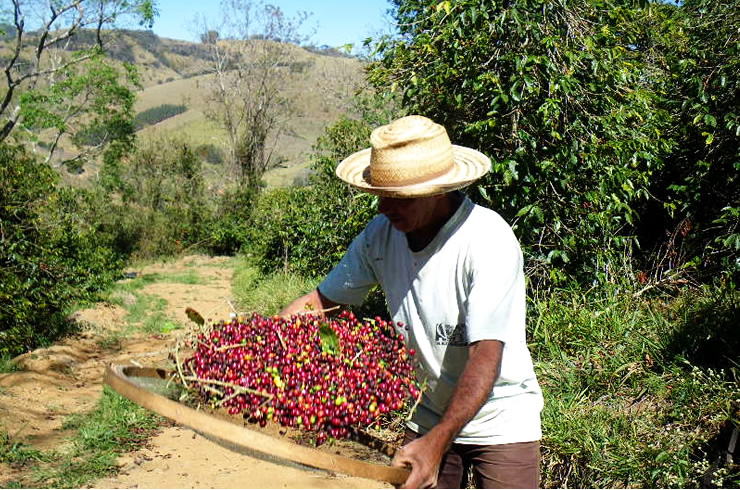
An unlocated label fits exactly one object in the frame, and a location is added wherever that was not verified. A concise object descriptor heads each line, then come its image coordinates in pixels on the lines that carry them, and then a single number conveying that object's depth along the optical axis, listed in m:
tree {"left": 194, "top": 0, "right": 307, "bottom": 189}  22.03
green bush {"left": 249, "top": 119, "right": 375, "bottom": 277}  9.52
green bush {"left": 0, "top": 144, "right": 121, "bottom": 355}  7.84
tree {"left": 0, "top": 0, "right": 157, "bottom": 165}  19.47
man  2.05
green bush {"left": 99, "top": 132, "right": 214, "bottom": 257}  19.16
